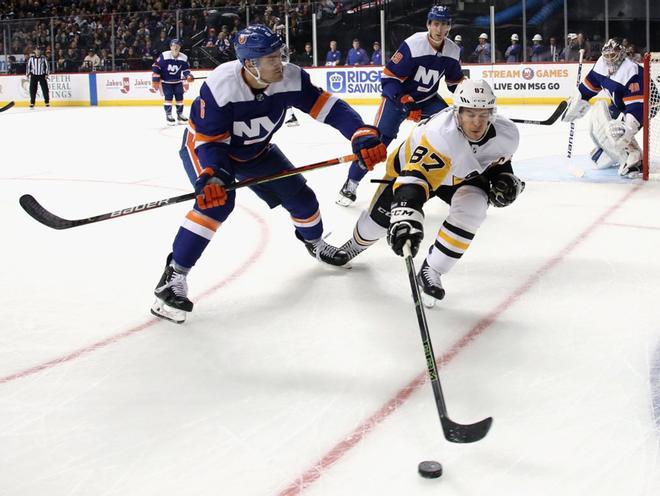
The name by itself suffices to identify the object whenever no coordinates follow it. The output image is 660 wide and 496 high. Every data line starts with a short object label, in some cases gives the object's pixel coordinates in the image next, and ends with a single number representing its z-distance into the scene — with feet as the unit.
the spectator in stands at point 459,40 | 38.88
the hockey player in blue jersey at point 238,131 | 9.38
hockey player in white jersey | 9.05
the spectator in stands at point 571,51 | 36.76
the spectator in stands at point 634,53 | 35.65
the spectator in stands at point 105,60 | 48.91
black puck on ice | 6.07
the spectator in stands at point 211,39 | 46.32
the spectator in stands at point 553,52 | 37.29
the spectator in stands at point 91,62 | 48.96
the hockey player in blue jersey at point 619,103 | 18.33
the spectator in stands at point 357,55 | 41.78
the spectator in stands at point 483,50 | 38.75
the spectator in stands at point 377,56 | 41.45
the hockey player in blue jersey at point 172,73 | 36.93
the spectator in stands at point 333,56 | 42.60
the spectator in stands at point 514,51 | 38.06
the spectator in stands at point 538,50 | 37.58
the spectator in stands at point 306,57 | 43.68
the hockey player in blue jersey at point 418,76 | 15.76
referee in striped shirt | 46.49
